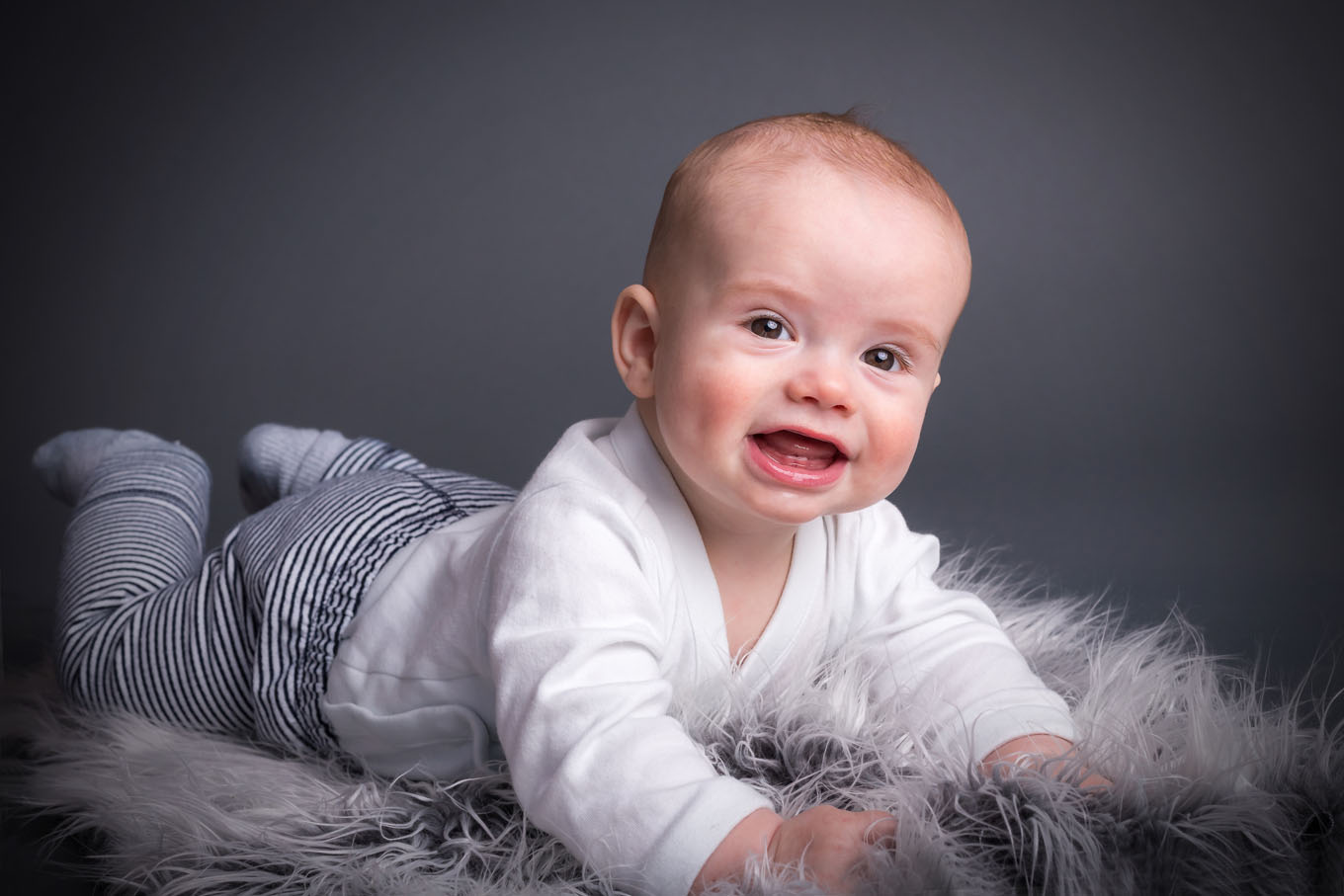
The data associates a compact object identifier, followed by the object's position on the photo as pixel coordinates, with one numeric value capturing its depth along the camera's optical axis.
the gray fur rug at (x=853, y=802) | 0.54
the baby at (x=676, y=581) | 0.56
